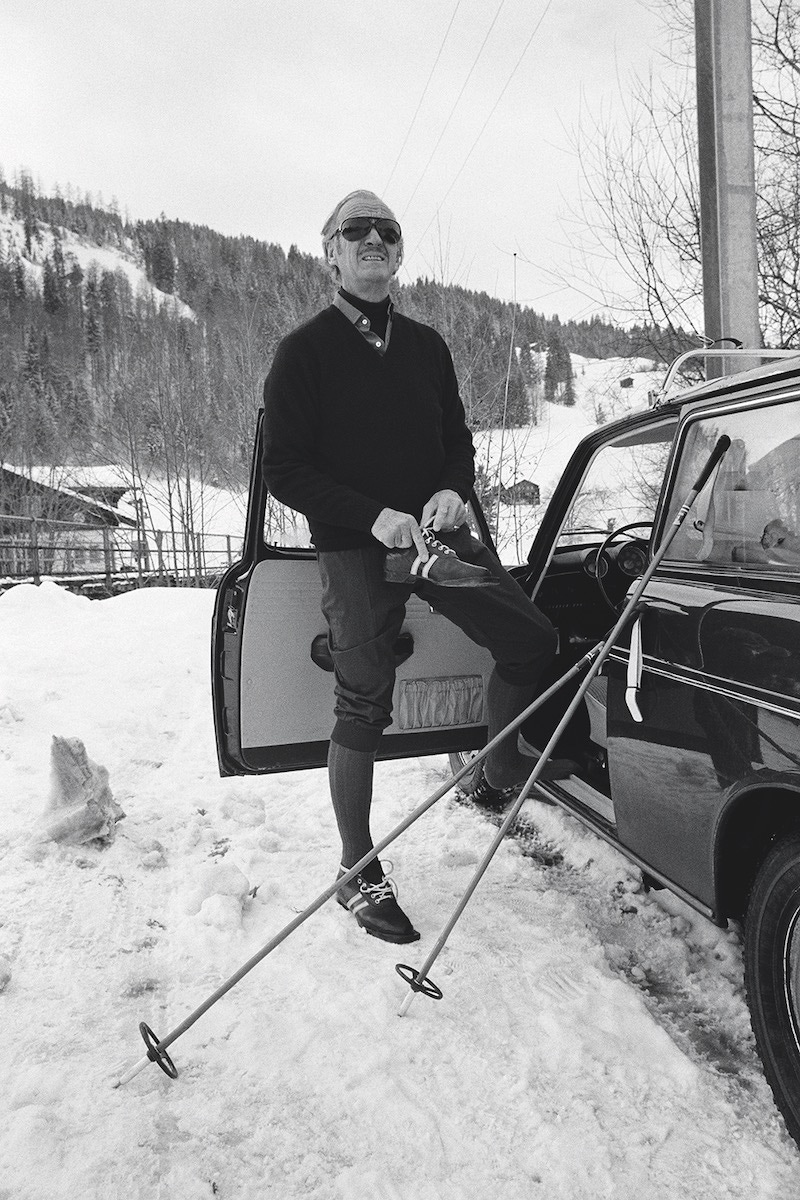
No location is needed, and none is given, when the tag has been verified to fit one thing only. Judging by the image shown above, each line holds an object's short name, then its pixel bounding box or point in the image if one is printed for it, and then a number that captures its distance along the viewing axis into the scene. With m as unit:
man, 2.62
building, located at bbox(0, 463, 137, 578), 17.53
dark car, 1.82
